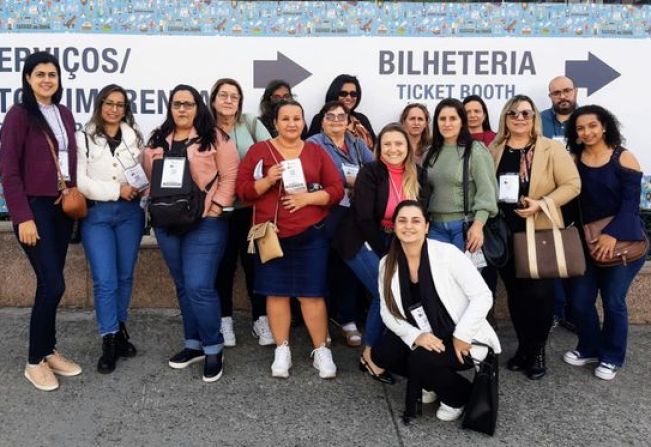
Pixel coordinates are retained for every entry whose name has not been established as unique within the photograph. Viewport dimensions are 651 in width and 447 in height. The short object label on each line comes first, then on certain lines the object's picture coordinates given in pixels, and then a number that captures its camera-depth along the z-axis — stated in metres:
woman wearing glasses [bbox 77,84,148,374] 3.96
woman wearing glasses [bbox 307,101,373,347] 4.26
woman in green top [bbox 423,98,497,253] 3.90
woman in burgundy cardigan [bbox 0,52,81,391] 3.66
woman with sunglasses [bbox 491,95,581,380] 3.96
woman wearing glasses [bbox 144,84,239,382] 3.91
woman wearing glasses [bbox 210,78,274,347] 4.32
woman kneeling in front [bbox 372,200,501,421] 3.42
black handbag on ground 3.36
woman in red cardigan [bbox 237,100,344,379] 3.91
